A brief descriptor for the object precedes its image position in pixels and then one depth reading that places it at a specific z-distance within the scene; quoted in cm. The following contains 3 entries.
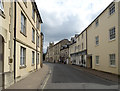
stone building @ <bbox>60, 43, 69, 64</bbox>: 4816
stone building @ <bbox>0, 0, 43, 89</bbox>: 683
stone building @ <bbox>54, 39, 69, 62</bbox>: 6113
